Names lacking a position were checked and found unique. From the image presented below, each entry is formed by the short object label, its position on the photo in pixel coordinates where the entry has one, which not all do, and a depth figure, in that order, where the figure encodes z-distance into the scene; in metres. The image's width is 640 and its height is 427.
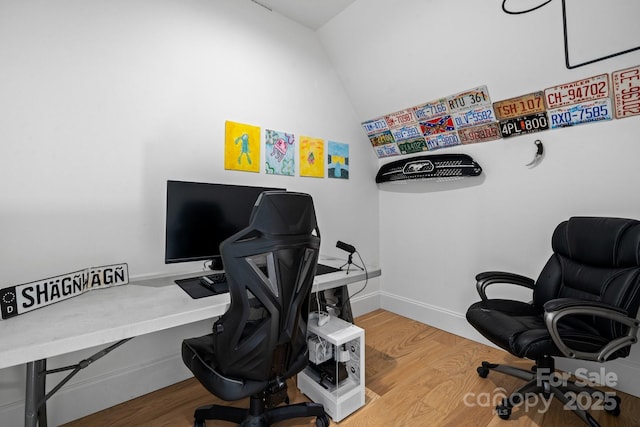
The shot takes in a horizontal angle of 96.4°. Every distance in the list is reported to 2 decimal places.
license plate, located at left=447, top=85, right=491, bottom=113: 2.27
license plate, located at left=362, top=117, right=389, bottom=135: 2.99
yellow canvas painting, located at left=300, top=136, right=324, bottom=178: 2.62
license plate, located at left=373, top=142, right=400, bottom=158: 3.09
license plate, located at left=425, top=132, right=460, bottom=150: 2.62
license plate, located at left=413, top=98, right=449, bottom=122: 2.53
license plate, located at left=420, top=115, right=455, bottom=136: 2.57
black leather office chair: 1.44
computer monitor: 1.58
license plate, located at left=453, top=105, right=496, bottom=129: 2.33
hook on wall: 2.12
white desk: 0.94
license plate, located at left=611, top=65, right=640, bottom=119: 1.69
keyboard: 1.50
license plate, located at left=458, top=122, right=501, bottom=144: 2.36
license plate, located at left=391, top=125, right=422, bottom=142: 2.81
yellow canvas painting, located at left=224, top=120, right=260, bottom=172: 2.17
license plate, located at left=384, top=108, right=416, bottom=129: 2.77
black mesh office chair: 1.18
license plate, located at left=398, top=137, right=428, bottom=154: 2.85
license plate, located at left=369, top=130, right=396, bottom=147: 3.04
